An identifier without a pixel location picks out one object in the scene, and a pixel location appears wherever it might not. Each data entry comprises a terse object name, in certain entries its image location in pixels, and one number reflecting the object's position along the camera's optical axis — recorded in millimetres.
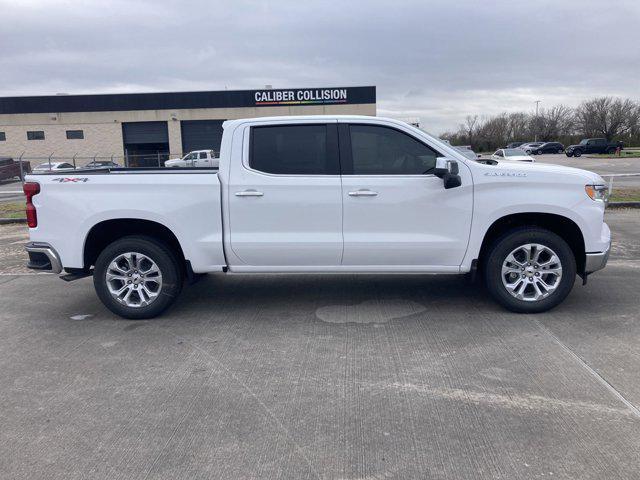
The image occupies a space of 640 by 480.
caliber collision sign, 46125
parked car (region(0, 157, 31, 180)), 34156
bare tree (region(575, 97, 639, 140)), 73562
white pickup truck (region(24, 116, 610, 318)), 5367
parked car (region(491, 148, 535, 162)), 30328
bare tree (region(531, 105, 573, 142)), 87625
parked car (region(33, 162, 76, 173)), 33025
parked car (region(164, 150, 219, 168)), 35097
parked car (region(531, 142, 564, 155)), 66750
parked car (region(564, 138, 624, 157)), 56656
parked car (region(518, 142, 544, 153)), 66875
